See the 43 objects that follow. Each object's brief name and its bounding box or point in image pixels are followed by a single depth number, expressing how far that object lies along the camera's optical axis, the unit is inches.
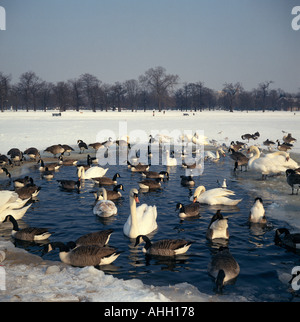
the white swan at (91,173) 605.5
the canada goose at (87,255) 284.7
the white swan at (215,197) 455.5
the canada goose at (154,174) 610.8
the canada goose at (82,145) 942.4
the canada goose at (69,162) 750.5
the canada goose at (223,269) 245.6
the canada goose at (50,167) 676.1
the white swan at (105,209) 408.2
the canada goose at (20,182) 533.6
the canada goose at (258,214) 374.6
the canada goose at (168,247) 300.2
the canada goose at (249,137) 1182.9
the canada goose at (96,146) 962.7
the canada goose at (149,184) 544.7
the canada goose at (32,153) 786.2
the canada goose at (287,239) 310.8
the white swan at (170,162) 750.2
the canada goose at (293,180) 489.5
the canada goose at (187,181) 565.3
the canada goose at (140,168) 671.8
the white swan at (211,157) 825.5
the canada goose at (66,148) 883.9
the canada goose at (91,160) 747.4
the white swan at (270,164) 607.8
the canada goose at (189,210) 399.9
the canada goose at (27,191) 470.6
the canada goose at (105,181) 577.0
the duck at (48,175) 617.9
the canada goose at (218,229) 324.4
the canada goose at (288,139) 1082.5
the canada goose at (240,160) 708.9
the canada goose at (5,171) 615.4
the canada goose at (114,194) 478.5
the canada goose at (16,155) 766.5
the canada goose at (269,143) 1028.5
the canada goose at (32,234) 337.7
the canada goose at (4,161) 717.8
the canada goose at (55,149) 852.0
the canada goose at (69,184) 534.7
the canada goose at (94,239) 318.0
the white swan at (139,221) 344.2
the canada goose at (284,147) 920.4
